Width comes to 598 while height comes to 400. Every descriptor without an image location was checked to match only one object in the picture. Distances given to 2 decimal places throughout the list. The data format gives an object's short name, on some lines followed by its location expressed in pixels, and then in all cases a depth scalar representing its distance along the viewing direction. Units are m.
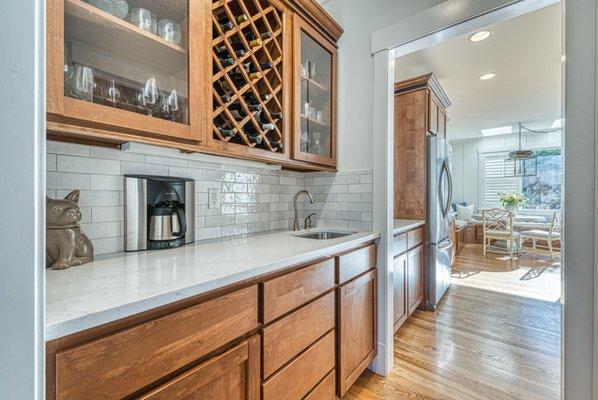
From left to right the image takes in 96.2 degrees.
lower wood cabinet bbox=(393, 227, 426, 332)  2.13
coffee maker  1.20
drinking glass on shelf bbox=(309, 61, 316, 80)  1.84
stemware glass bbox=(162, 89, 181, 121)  1.09
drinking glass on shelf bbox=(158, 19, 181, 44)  1.10
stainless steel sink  1.87
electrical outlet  1.55
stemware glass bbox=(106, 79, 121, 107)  0.94
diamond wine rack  1.26
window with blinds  6.24
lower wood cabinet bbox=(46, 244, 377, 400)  0.59
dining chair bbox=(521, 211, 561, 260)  4.36
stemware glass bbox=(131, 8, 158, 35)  1.03
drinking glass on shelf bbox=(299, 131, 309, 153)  1.73
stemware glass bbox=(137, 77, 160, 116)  1.04
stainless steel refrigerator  2.70
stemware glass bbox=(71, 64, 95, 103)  0.85
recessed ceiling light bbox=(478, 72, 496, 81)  3.12
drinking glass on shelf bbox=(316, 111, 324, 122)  1.91
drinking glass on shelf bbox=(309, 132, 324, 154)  1.85
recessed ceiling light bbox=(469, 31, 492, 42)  2.27
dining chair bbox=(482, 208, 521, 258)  4.64
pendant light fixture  5.91
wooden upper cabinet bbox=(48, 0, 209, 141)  0.81
